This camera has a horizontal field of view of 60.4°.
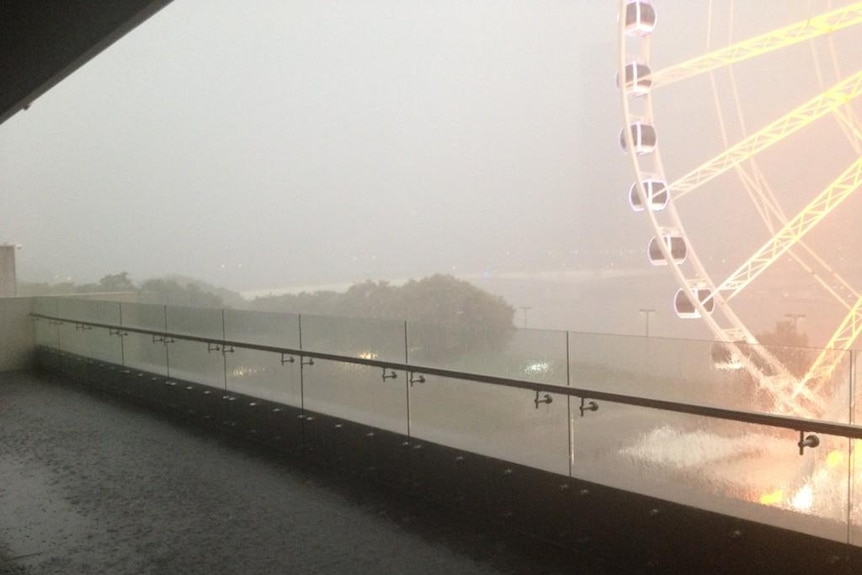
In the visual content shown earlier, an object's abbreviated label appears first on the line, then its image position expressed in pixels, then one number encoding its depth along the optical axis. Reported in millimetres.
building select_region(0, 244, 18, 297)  16016
